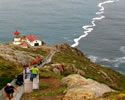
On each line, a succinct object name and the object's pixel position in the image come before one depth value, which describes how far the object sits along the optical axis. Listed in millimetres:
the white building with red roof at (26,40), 173388
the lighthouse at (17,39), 174725
